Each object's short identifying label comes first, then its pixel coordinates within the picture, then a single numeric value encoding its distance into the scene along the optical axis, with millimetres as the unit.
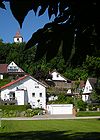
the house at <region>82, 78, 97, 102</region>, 84062
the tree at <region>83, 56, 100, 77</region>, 41719
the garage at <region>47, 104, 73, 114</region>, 61812
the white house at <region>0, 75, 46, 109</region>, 74125
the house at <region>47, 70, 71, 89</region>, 97250
